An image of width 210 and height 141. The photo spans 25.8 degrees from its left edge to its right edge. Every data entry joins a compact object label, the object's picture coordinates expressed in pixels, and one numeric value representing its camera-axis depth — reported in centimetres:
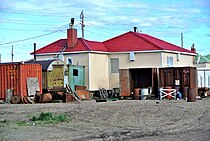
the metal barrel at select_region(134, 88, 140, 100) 3859
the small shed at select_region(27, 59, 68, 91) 3819
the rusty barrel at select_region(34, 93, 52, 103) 3372
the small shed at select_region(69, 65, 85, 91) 3993
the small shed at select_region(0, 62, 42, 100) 3459
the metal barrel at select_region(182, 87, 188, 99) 3790
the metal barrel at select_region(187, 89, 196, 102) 3203
